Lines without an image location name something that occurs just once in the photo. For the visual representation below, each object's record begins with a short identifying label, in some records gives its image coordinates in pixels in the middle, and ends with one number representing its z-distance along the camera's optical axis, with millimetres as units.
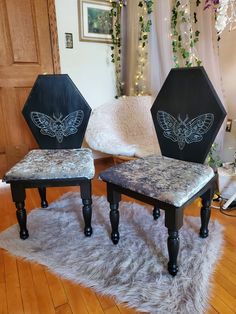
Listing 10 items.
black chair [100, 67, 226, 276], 1197
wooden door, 2305
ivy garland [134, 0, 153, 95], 2207
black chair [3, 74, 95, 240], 1555
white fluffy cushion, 2406
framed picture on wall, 2586
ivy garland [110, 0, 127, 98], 2677
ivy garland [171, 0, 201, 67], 1890
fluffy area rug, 1172
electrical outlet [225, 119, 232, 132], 2207
